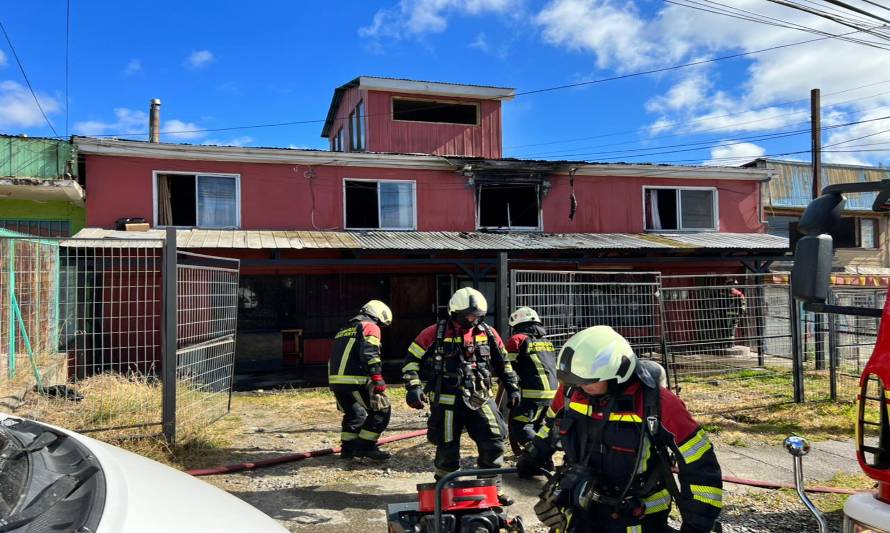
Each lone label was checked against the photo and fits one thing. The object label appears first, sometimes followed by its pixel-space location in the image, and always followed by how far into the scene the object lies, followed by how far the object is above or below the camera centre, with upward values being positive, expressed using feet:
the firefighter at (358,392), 18.44 -3.86
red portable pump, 9.45 -4.09
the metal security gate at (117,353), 17.74 -2.76
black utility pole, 50.60 +12.28
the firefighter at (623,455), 7.64 -2.61
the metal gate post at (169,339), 17.51 -1.89
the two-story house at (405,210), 37.09 +4.86
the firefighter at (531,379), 16.92 -3.26
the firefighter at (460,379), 14.73 -2.88
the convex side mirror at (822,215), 7.98 +0.72
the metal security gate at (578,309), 21.42 -1.60
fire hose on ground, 16.16 -6.01
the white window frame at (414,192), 43.09 +6.20
